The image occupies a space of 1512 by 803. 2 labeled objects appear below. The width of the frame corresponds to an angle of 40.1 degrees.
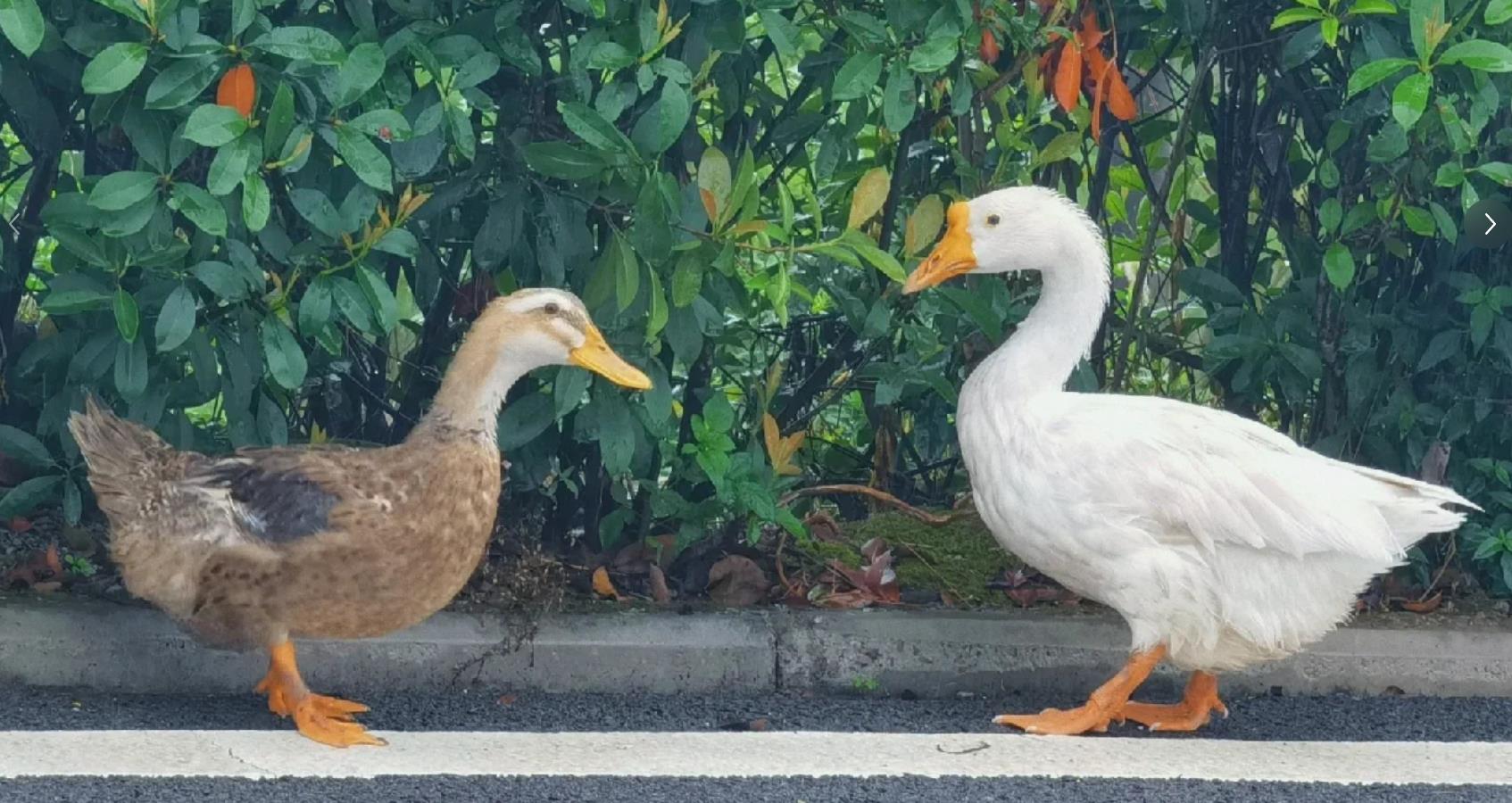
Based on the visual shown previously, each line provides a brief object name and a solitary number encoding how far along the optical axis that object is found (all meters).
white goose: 4.75
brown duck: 4.52
